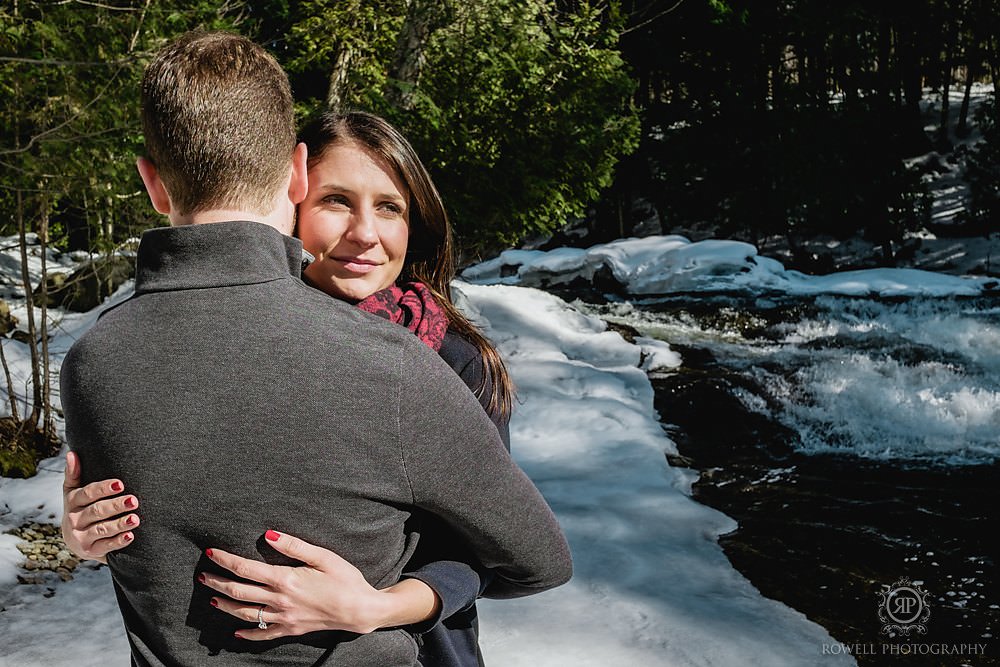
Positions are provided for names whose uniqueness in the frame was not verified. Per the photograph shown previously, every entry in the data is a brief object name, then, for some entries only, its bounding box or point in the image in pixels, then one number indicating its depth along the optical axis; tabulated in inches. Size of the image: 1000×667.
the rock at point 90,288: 436.5
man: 38.7
